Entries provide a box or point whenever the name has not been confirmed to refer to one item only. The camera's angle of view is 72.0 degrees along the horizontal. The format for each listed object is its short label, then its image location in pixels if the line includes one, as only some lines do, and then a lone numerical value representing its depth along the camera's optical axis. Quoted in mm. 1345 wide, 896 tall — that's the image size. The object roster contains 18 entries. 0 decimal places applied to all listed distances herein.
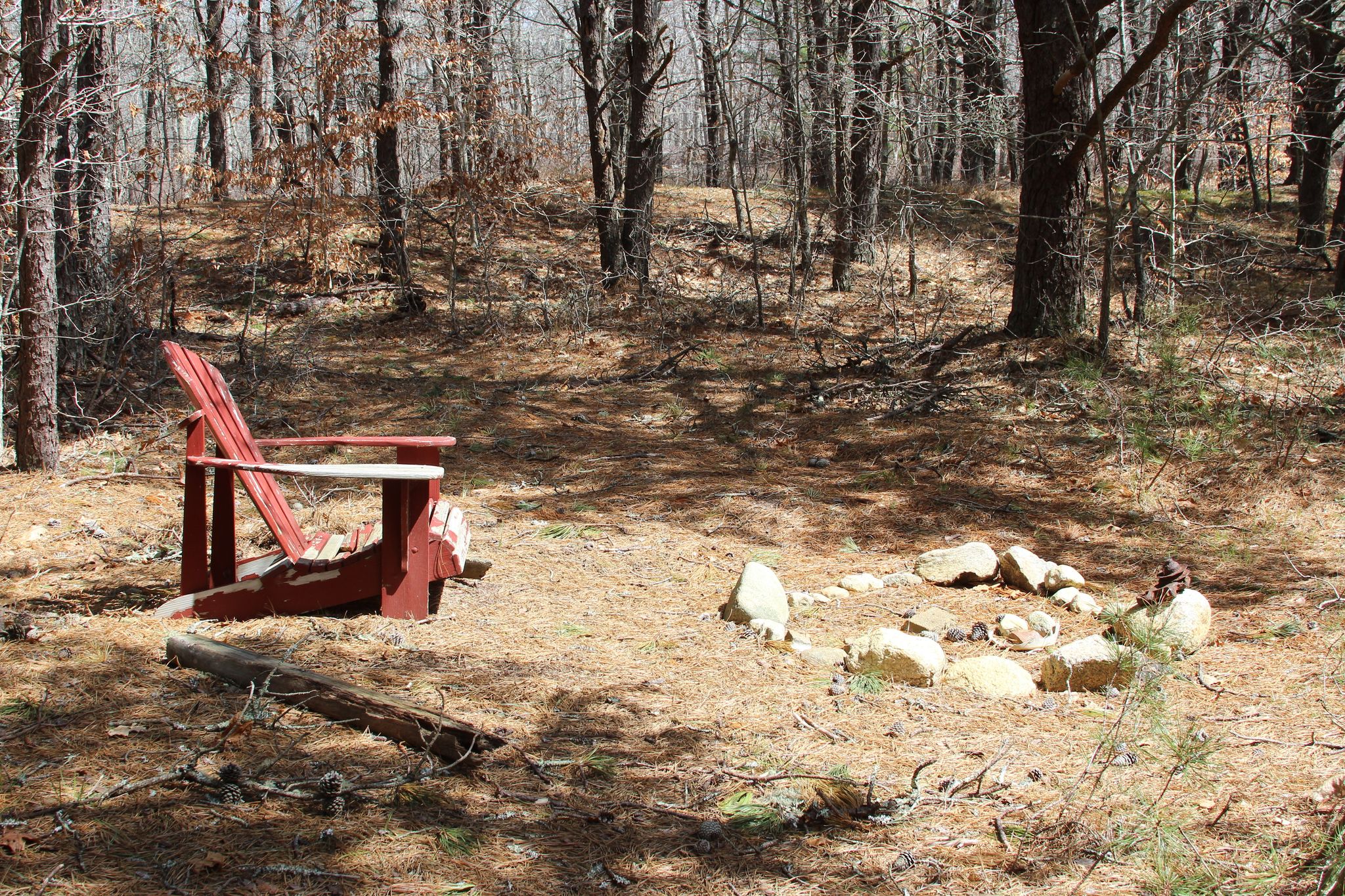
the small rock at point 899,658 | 3250
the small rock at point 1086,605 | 4031
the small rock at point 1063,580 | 4289
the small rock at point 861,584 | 4363
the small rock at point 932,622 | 3807
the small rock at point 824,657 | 3422
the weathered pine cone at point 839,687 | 3159
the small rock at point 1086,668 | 3199
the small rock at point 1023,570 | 4312
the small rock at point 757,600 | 3787
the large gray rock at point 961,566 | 4395
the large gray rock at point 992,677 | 3215
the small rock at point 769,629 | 3648
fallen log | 2482
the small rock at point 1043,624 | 3770
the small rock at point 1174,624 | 3121
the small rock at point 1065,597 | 4113
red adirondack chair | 3494
